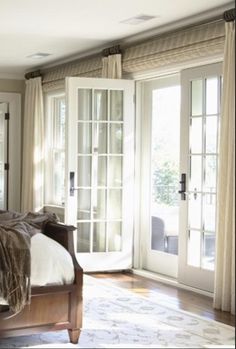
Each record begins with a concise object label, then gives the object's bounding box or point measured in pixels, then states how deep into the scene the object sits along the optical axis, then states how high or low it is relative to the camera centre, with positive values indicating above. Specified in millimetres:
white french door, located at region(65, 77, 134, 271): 6723 -101
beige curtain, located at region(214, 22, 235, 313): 5055 -275
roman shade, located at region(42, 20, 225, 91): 5465 +1107
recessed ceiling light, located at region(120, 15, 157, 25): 5730 +1347
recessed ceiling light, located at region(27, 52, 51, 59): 7762 +1349
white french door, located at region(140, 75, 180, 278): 6781 -152
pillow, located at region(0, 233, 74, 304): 3990 -690
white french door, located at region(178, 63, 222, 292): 5691 -105
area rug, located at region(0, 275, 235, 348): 4156 -1250
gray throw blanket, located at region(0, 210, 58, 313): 3824 -685
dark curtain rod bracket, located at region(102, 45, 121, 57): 6782 +1232
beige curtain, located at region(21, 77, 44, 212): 8797 +125
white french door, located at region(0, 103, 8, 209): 9453 +84
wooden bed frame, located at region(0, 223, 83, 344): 3938 -1017
